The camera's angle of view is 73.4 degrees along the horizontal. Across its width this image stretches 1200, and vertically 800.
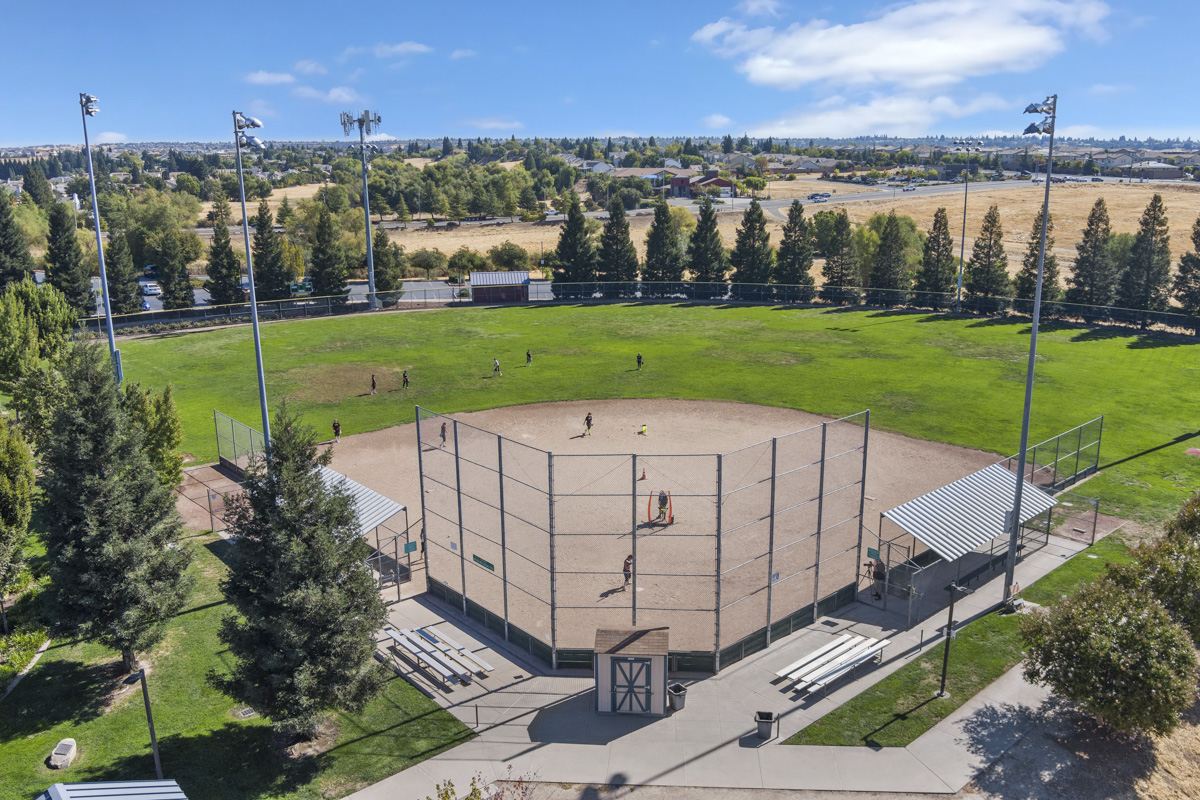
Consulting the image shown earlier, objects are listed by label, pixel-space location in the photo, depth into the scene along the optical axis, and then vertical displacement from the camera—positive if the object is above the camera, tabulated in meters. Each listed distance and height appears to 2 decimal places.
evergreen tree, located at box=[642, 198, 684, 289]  83.81 -3.16
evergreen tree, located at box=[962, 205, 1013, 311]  71.88 -4.52
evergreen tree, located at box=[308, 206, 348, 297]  78.50 -3.71
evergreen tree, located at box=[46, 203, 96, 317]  66.88 -2.81
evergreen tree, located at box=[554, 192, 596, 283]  83.88 -3.19
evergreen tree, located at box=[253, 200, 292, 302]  77.25 -3.81
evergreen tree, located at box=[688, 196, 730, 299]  82.69 -3.77
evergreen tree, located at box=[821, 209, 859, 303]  79.81 -4.73
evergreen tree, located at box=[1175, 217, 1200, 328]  63.97 -5.02
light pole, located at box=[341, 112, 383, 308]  77.31 +9.46
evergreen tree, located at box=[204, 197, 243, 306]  75.12 -4.34
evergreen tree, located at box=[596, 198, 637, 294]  84.38 -3.08
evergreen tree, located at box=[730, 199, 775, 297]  81.62 -3.55
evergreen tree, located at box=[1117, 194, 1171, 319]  65.25 -4.10
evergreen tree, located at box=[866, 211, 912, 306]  76.94 -5.01
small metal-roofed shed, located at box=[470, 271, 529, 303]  83.06 -6.58
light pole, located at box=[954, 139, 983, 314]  72.03 -7.33
